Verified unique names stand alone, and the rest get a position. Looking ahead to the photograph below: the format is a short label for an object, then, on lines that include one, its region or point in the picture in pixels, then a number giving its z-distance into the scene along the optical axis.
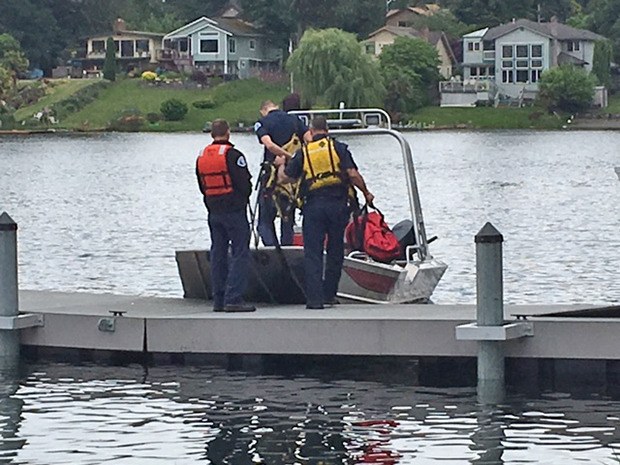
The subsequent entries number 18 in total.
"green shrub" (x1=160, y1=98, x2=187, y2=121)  136.75
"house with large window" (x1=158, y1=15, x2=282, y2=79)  155.75
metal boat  18.78
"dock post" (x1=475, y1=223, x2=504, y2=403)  16.09
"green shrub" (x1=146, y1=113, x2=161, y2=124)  139.50
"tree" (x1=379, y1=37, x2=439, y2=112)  134.25
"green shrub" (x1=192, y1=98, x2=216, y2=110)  139.50
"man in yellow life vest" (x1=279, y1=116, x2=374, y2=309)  18.03
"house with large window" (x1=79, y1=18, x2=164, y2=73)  155.75
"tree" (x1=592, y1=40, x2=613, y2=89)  143.62
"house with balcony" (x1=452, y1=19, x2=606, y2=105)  147.38
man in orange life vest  17.55
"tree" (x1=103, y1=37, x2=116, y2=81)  147.38
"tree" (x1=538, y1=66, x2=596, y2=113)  135.00
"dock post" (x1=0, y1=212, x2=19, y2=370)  17.73
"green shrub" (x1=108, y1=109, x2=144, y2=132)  139.50
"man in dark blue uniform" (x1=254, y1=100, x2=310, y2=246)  19.45
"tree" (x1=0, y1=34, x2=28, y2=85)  146.88
